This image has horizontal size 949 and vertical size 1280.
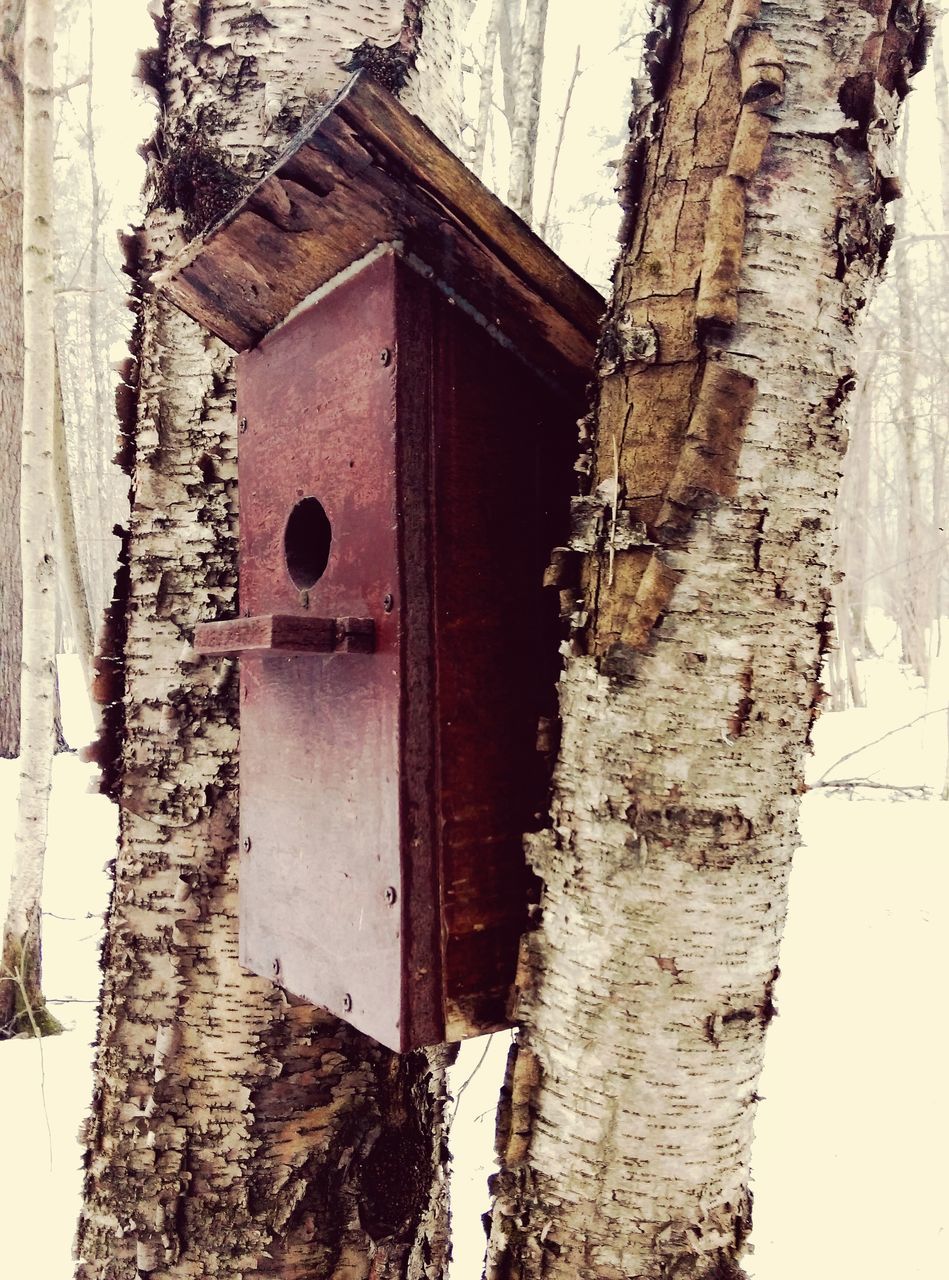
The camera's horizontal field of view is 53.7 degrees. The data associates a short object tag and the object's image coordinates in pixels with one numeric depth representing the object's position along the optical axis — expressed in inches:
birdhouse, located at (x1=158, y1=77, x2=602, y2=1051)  36.4
